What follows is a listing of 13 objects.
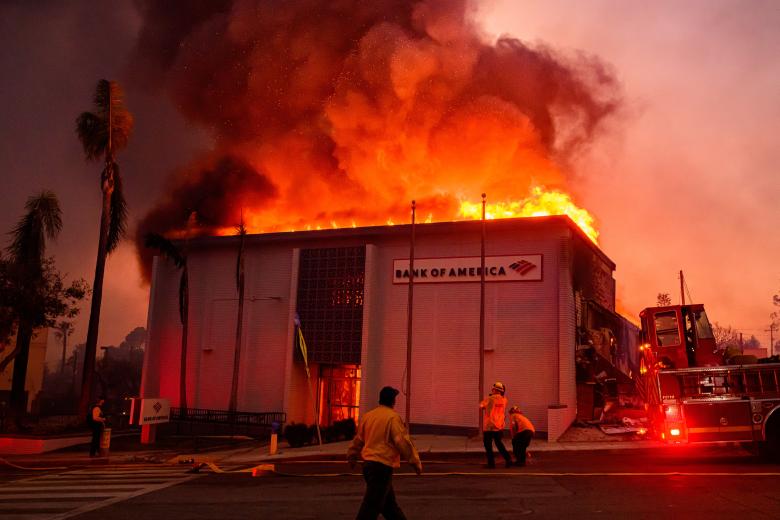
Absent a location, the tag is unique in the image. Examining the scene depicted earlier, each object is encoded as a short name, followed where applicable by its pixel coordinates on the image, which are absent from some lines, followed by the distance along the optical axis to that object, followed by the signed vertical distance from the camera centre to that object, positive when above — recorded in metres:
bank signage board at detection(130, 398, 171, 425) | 20.77 -0.82
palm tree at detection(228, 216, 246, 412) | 26.50 +3.14
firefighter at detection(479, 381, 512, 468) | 13.38 -0.54
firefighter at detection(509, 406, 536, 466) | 13.58 -0.77
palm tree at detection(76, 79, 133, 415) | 25.00 +8.86
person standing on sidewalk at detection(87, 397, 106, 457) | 18.31 -1.08
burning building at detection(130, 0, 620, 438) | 23.27 +4.10
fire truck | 13.44 -0.08
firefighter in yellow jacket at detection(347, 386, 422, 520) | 6.62 -0.64
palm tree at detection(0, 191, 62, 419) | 23.09 +3.96
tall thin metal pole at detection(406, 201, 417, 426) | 22.25 +1.73
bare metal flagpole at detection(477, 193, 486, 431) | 21.48 +2.16
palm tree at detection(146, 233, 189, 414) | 27.20 +4.30
